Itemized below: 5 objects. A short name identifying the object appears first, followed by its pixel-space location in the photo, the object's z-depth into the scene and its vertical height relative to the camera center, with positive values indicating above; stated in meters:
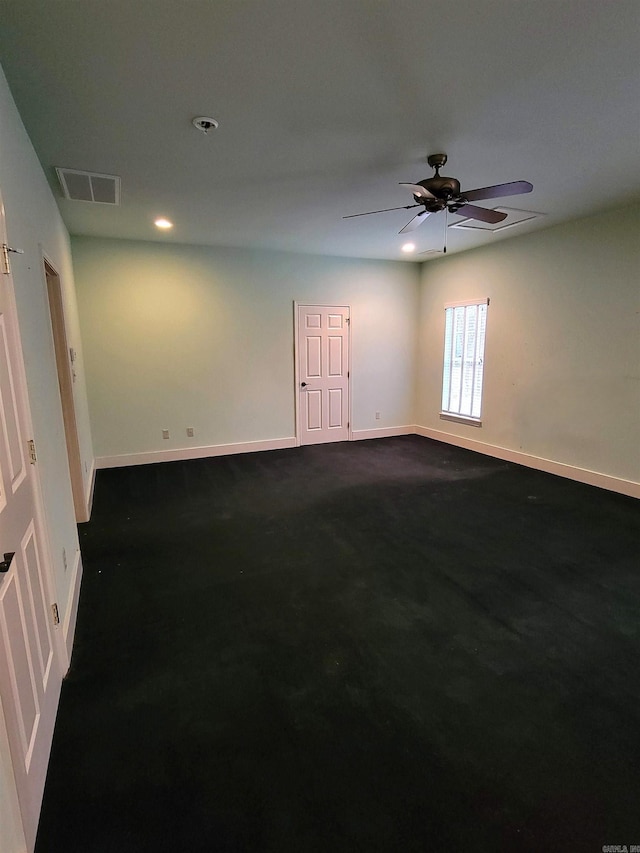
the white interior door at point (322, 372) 6.17 -0.48
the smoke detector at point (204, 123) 2.37 +1.22
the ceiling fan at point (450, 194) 2.69 +0.94
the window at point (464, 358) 5.89 -0.27
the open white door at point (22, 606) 1.26 -0.91
